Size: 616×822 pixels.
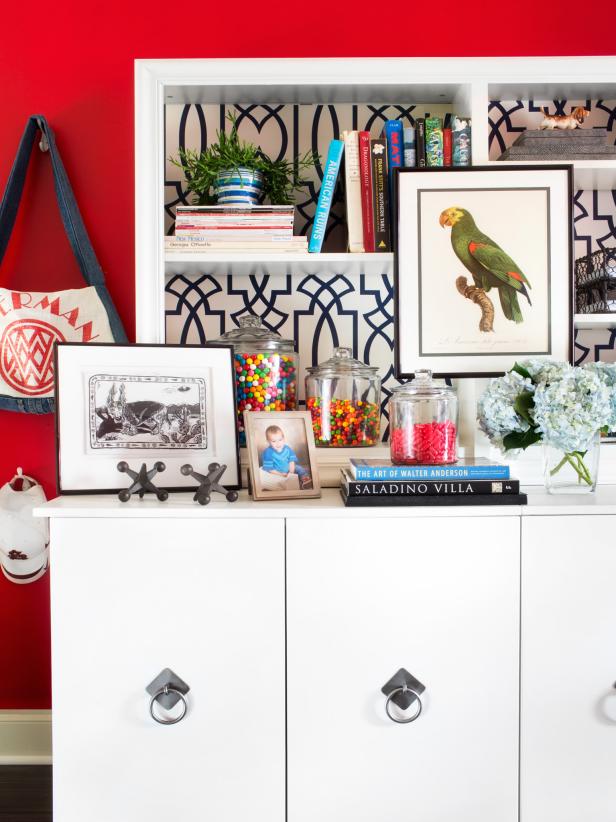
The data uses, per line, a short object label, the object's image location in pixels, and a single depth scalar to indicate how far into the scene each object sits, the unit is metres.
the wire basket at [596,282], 1.54
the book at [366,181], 1.54
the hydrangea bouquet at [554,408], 1.24
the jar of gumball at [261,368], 1.51
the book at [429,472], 1.24
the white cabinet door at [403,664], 1.21
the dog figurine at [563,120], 1.58
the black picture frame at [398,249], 1.52
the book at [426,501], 1.22
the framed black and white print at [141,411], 1.34
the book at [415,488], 1.22
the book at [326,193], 1.52
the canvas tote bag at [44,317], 1.72
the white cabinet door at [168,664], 1.21
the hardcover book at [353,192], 1.54
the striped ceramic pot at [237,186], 1.54
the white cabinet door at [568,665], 1.22
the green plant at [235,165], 1.54
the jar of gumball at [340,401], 1.54
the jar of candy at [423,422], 1.35
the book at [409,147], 1.54
